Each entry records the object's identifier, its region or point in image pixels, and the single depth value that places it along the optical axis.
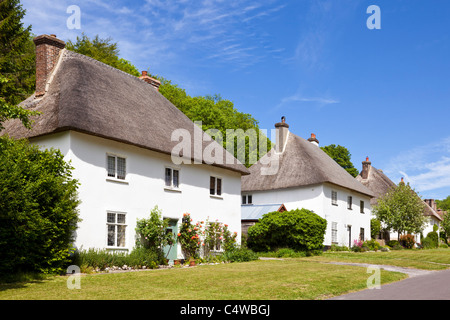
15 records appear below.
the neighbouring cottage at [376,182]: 52.84
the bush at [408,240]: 43.19
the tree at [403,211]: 43.38
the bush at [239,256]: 23.64
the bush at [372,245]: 38.66
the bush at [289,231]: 27.97
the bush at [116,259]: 16.55
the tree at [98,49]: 34.03
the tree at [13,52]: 29.22
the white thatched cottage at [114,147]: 17.84
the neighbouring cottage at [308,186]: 34.91
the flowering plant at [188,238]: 22.19
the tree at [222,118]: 44.44
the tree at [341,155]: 67.00
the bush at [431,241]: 49.47
